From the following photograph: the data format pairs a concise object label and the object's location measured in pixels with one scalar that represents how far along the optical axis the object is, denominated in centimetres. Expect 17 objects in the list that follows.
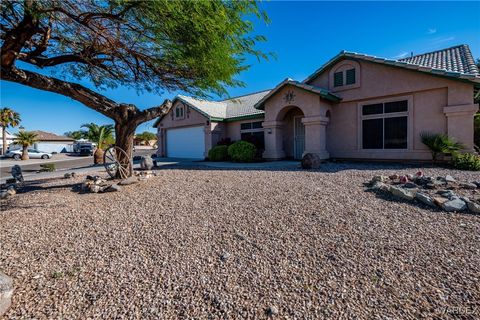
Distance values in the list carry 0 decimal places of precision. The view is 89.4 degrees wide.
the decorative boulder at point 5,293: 255
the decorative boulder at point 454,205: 486
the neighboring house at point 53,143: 4675
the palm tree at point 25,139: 3144
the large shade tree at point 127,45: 517
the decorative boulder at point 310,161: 1066
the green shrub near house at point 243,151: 1494
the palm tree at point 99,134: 2009
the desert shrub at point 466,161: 895
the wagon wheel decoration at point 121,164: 867
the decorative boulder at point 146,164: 1230
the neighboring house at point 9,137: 4904
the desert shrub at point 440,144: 991
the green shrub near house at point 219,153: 1680
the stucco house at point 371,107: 1027
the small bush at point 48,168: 1559
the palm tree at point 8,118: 3172
